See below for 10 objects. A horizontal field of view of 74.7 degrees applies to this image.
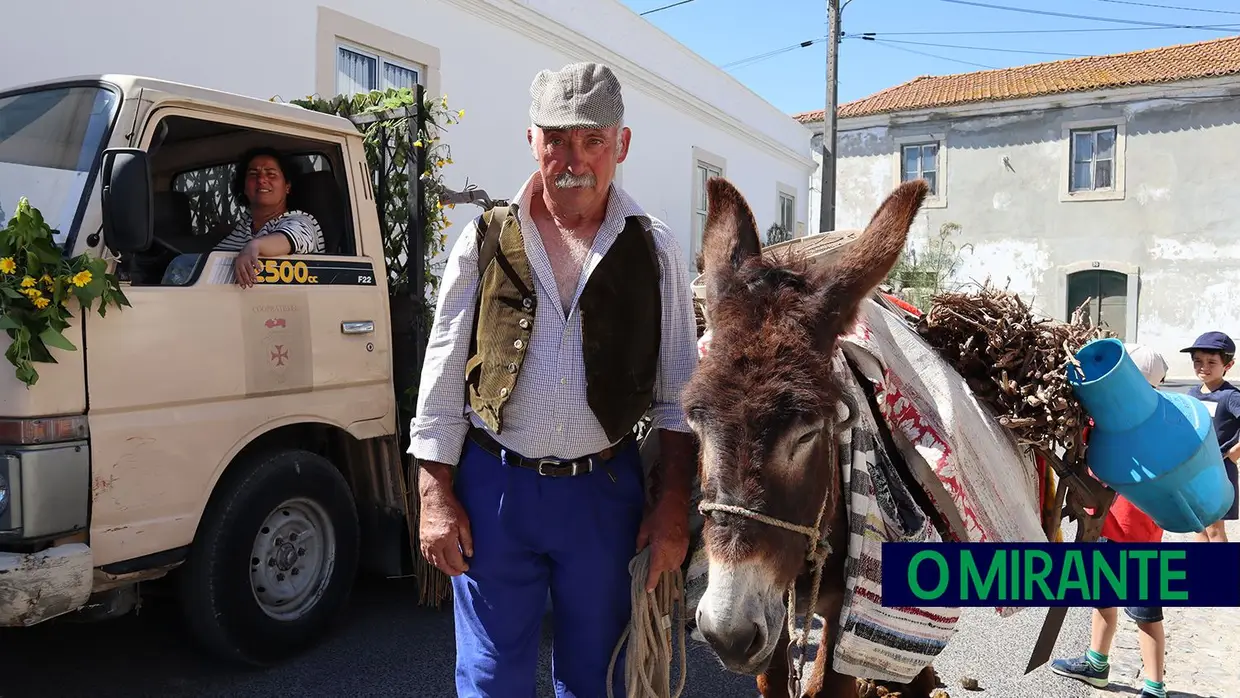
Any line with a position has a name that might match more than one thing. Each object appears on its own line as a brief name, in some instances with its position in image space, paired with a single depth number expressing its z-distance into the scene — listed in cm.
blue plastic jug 271
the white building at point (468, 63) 575
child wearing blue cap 446
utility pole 1383
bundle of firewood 285
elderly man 206
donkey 172
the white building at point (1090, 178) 1950
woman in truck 373
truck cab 287
